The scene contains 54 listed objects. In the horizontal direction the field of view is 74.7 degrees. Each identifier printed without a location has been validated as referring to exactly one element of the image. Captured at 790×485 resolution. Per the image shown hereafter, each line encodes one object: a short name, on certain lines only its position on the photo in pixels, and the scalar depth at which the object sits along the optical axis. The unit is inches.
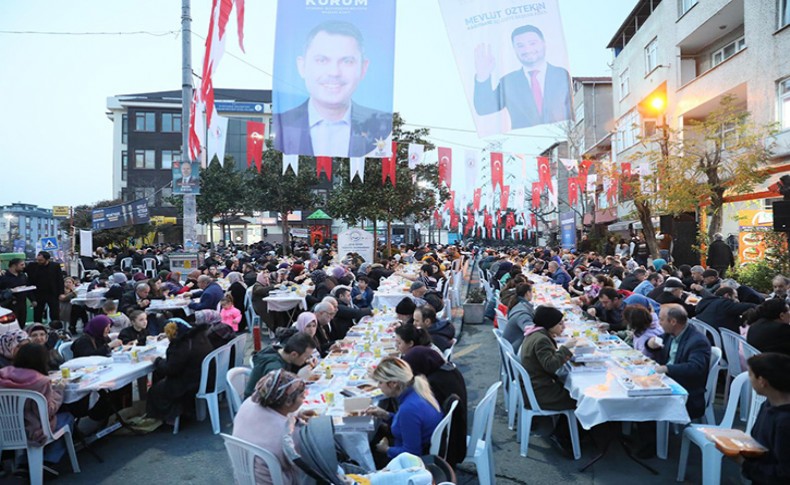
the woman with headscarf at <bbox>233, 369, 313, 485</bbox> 118.7
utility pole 525.7
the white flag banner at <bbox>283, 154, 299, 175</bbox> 537.6
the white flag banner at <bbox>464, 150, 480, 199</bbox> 688.9
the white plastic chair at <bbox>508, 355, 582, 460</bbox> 182.1
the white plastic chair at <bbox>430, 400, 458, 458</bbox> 128.6
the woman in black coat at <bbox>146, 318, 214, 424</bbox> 213.9
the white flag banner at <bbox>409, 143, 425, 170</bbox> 657.0
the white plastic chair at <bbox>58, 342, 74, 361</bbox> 240.2
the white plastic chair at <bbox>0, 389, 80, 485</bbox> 163.3
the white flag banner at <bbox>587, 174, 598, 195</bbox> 889.5
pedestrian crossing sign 579.5
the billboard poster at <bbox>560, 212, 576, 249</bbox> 777.9
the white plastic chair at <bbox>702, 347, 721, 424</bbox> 185.8
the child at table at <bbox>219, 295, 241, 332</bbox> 305.4
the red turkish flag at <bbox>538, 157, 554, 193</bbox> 798.0
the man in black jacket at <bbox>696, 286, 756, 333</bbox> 253.6
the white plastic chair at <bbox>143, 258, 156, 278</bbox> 733.4
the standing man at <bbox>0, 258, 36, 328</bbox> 393.1
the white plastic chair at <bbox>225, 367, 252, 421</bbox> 178.4
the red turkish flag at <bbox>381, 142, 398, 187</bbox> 655.9
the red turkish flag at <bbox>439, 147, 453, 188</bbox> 690.2
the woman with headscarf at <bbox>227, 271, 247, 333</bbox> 409.1
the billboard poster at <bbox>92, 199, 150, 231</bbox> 631.8
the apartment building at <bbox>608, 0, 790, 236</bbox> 574.6
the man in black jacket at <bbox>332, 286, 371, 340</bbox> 290.8
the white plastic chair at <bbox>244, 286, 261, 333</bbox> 424.2
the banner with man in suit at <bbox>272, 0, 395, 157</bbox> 398.6
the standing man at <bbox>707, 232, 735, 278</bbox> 490.6
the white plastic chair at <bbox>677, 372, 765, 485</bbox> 145.2
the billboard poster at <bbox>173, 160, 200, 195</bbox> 514.3
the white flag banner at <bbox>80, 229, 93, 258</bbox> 631.8
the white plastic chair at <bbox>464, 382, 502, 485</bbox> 144.6
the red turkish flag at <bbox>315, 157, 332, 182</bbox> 586.2
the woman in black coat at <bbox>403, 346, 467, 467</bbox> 138.6
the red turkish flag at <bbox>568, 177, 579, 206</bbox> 966.2
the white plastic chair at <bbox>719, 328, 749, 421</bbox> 221.1
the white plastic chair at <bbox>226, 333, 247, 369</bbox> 243.8
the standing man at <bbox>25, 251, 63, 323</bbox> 400.8
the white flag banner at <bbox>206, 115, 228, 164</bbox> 507.8
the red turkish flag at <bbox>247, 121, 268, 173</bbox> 563.6
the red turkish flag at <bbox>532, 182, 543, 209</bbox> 1095.8
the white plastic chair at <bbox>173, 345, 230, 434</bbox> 217.9
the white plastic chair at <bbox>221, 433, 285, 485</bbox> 115.3
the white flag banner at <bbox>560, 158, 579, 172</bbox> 775.1
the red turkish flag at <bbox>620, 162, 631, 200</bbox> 666.3
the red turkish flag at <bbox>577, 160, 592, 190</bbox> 798.2
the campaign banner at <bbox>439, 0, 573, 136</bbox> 343.6
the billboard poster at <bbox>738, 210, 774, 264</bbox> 534.6
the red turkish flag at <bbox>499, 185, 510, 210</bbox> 1034.0
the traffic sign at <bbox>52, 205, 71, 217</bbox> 768.0
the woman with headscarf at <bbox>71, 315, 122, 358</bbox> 235.5
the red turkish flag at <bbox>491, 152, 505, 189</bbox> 695.1
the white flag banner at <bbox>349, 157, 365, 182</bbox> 527.2
